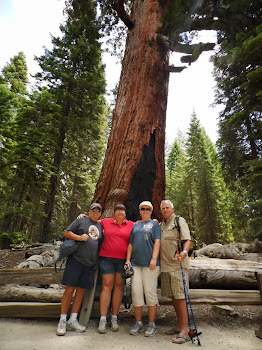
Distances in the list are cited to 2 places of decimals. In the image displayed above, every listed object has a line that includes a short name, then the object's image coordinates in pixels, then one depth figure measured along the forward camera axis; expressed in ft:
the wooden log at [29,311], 10.57
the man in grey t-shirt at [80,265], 9.92
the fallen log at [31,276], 12.24
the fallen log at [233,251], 20.43
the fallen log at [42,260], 15.97
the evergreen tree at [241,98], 23.76
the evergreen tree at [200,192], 61.46
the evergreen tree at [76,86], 46.42
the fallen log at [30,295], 11.31
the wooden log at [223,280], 12.04
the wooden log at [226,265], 12.37
